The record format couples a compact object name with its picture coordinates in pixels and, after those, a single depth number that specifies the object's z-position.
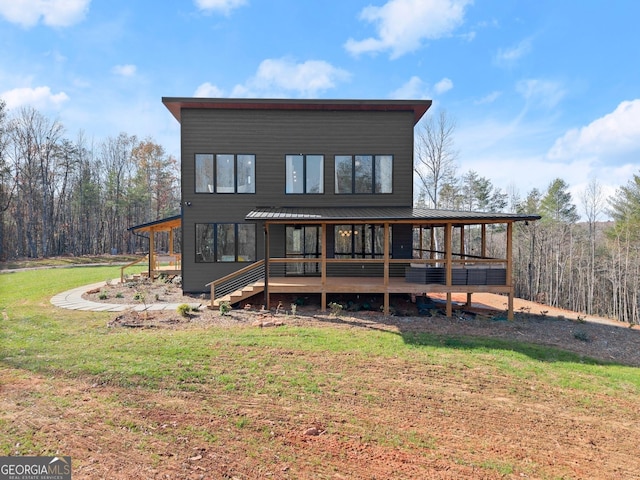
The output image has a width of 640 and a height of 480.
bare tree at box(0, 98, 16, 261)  26.63
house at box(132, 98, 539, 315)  12.41
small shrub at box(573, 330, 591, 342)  8.37
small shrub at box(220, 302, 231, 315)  9.32
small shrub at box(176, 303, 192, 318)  8.88
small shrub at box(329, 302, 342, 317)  9.57
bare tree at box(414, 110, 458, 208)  24.59
